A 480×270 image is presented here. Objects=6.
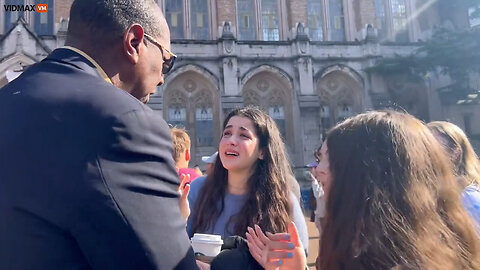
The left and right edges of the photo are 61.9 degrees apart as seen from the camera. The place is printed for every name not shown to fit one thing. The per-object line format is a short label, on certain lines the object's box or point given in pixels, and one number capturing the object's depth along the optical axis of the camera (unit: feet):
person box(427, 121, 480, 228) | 10.50
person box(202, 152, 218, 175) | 12.21
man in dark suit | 3.60
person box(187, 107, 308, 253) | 9.02
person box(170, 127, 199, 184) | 13.04
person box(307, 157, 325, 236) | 19.83
